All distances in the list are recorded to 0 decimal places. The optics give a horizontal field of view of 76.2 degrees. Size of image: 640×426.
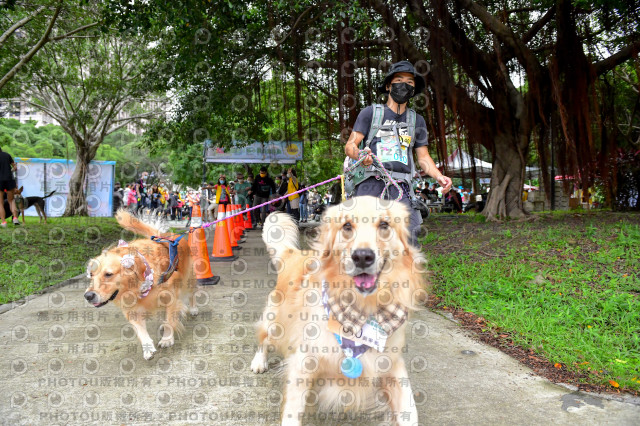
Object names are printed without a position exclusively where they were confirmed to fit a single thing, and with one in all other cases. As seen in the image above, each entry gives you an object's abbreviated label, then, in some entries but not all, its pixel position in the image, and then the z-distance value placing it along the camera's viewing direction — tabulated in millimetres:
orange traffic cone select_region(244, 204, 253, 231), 14570
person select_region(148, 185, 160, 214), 21969
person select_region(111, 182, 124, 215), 21797
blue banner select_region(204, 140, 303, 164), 16252
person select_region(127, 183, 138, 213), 19500
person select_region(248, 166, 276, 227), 14891
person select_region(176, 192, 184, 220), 28133
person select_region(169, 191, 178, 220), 27203
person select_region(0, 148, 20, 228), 9367
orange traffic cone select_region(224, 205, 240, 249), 9250
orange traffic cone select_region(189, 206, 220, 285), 5477
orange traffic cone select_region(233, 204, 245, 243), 10859
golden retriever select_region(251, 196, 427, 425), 2006
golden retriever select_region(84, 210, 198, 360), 2971
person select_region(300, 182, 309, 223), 20128
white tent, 8938
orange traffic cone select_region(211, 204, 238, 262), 7504
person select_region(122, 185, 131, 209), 19605
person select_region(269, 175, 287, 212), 14953
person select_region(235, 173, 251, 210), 15273
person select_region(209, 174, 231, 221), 12071
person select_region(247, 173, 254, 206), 15296
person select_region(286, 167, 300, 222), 14906
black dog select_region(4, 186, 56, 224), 12891
